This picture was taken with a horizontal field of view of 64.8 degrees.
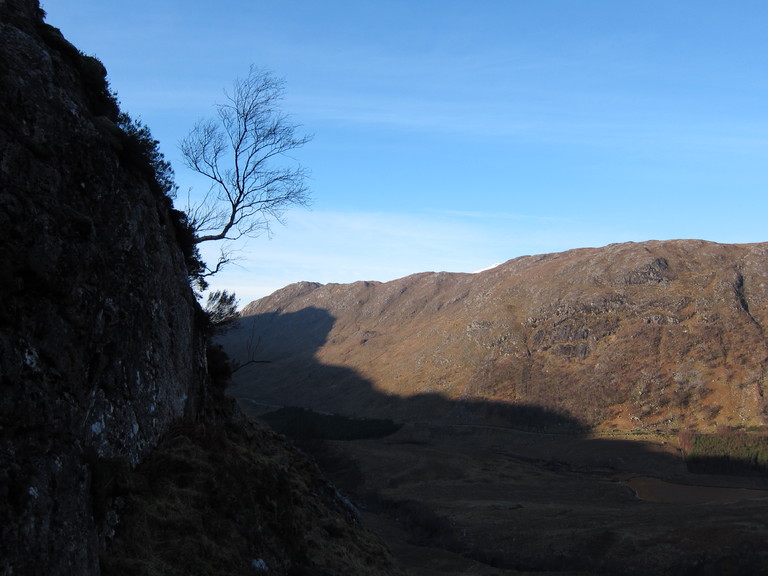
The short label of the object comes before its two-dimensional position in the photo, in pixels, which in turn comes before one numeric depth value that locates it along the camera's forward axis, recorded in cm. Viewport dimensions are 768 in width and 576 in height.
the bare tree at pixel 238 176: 2059
